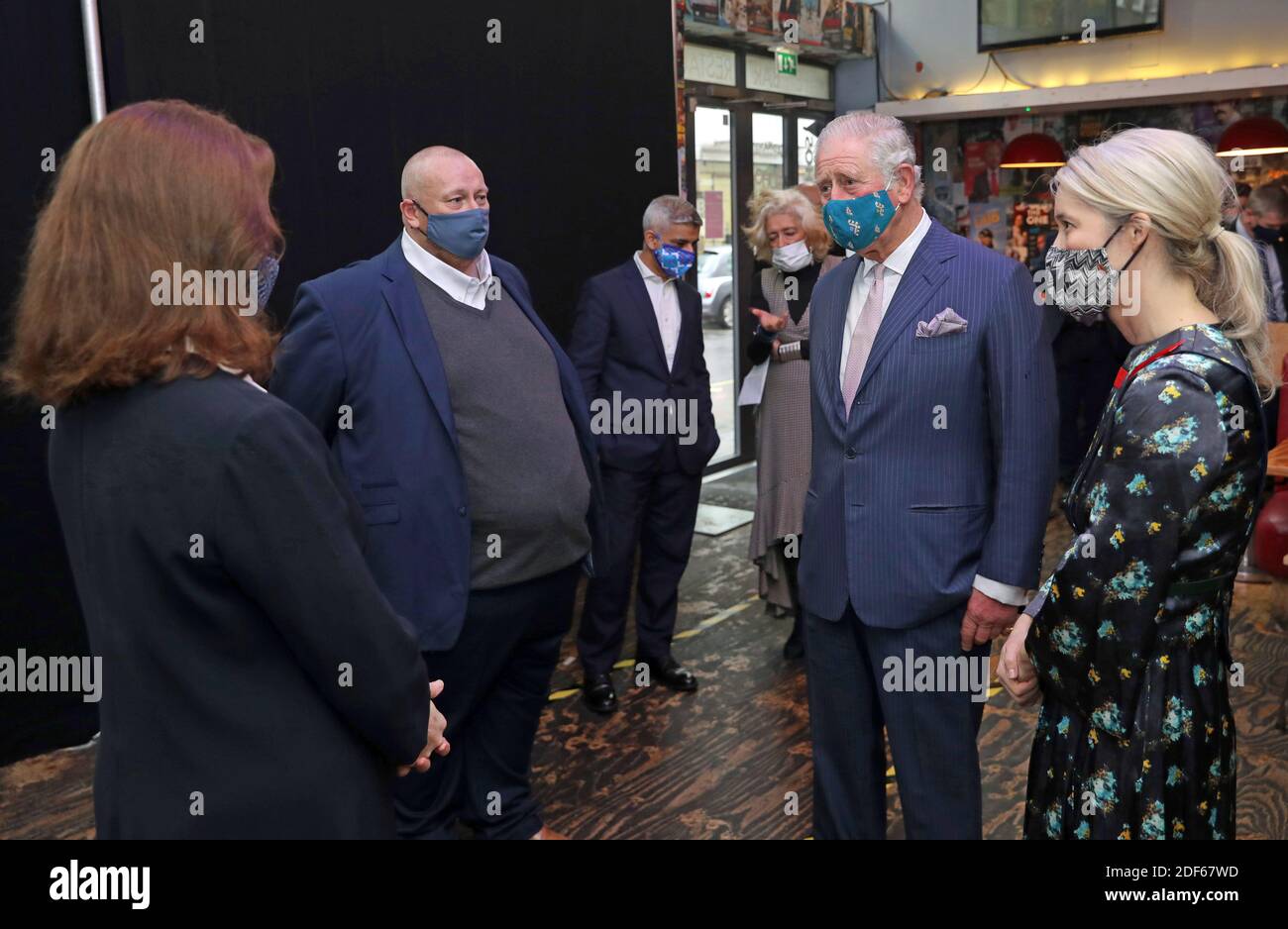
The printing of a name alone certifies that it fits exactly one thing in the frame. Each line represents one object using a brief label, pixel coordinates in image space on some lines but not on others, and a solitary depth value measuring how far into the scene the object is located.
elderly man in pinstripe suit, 2.34
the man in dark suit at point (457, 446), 2.64
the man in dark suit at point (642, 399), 4.19
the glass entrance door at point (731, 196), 7.78
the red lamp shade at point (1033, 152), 8.45
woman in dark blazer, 1.34
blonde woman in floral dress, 1.75
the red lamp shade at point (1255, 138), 7.44
